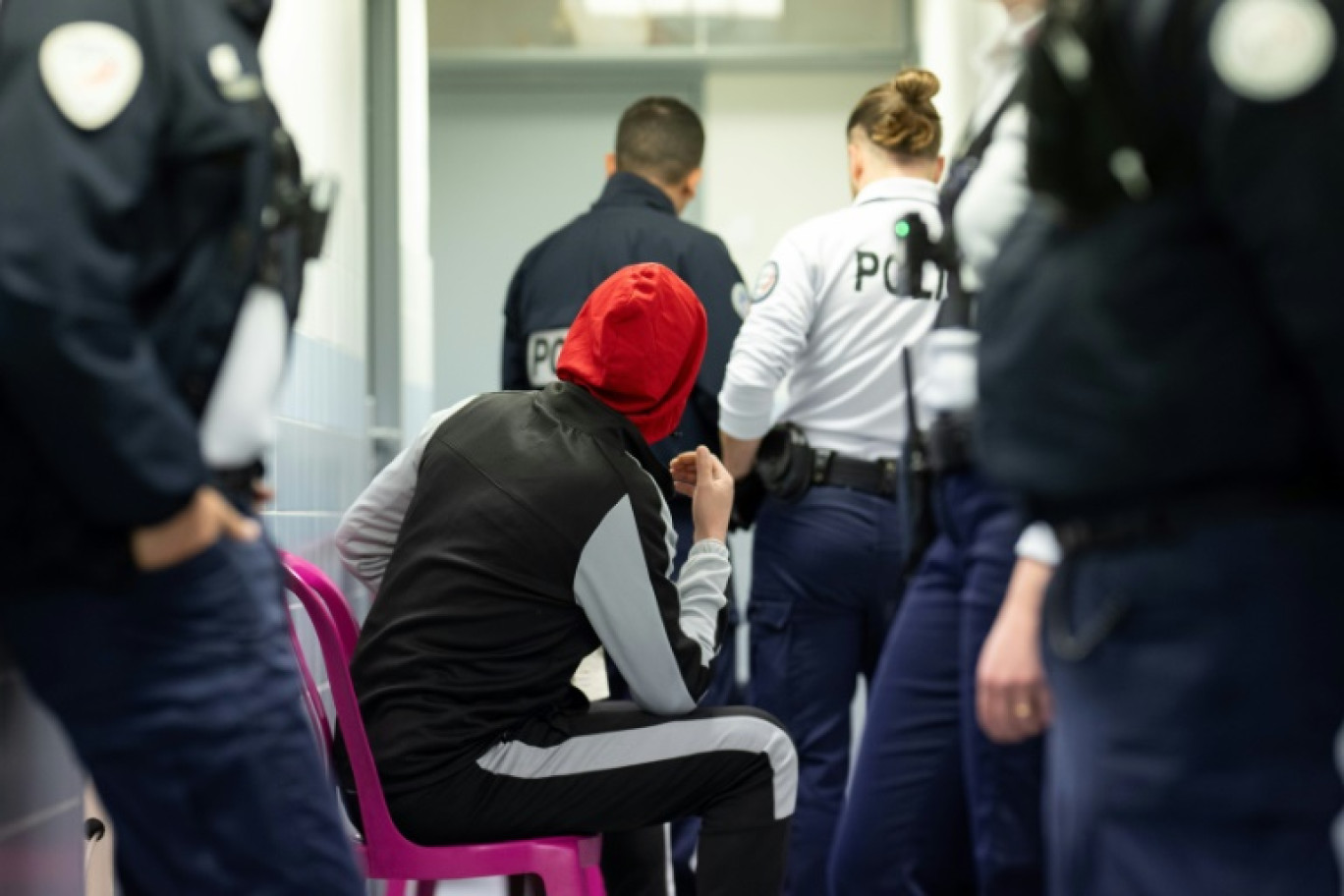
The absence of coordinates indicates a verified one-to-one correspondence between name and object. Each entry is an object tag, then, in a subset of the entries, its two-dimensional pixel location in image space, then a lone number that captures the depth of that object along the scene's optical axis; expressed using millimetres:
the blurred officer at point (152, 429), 5110
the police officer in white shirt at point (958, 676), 5460
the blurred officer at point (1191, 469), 4249
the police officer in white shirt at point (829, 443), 6806
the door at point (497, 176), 9911
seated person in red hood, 6042
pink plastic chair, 6017
